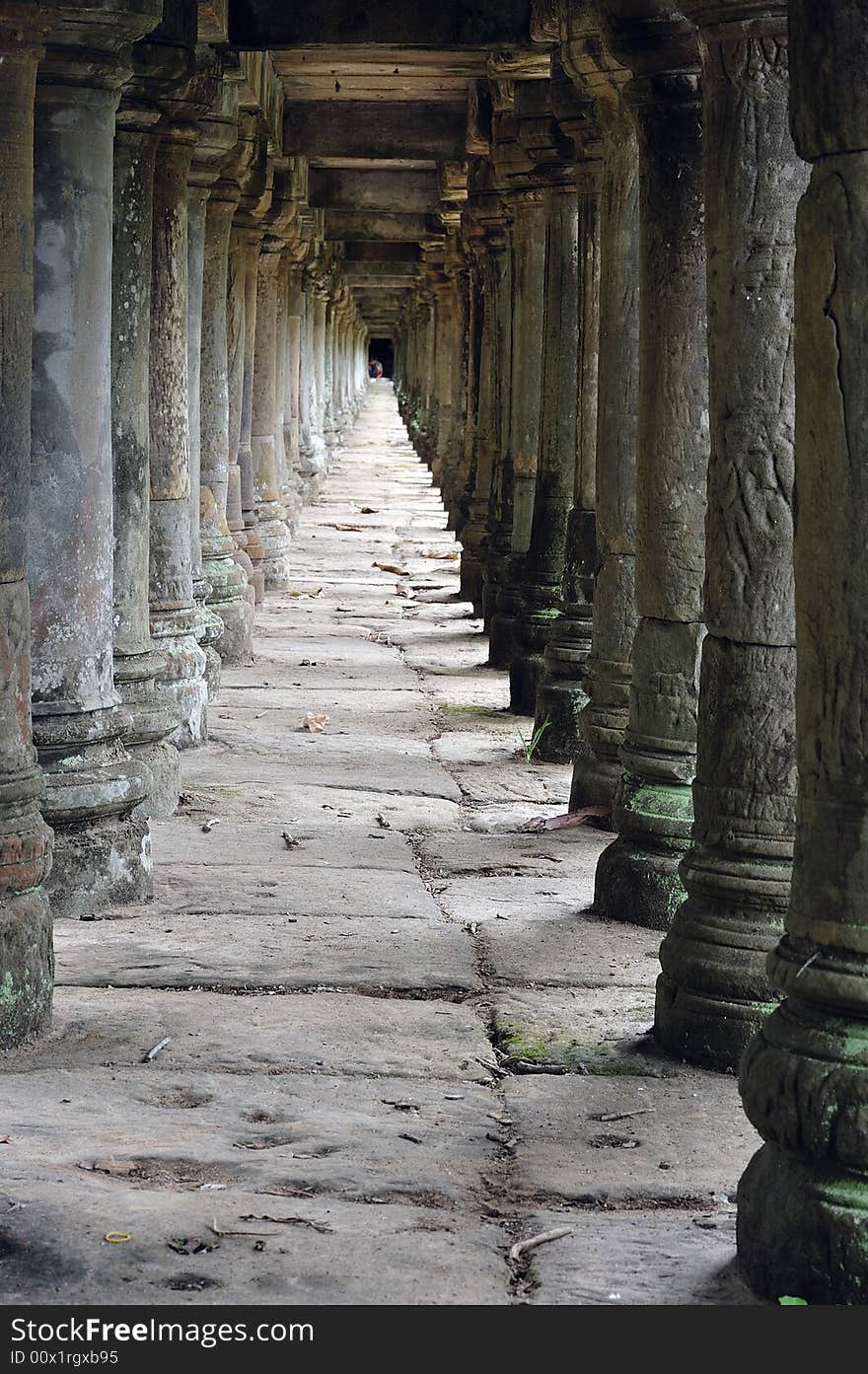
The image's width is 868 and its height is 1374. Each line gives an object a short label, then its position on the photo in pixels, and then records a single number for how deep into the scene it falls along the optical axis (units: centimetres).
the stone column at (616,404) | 792
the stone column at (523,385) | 1289
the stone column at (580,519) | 934
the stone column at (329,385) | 3602
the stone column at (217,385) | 1179
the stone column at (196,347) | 1044
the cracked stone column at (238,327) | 1234
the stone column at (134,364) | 759
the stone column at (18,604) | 516
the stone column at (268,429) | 1625
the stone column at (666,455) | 637
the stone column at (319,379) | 2888
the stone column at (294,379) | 2273
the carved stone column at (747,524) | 498
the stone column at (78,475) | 627
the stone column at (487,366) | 1509
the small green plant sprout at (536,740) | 984
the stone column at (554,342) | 1075
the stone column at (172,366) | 883
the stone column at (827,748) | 347
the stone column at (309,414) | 2662
